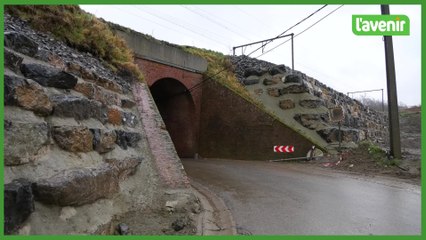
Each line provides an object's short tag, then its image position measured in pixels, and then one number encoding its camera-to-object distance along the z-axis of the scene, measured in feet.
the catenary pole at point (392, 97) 42.45
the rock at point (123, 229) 13.51
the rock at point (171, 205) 17.37
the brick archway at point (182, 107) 56.65
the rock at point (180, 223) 15.08
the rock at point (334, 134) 54.34
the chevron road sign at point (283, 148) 50.42
